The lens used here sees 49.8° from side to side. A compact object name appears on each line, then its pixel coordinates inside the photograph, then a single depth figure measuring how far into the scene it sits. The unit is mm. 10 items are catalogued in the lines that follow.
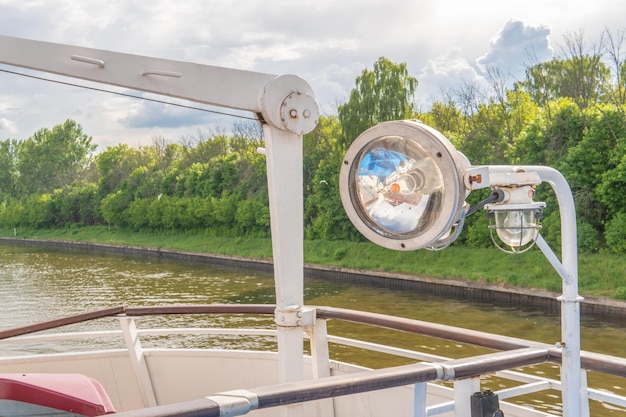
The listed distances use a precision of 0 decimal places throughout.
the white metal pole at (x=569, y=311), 2164
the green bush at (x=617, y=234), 19859
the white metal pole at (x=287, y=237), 2635
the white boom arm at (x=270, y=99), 2562
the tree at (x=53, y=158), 69625
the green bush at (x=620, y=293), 17677
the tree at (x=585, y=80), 25297
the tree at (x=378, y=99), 29328
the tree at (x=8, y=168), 72375
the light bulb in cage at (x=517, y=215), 2141
